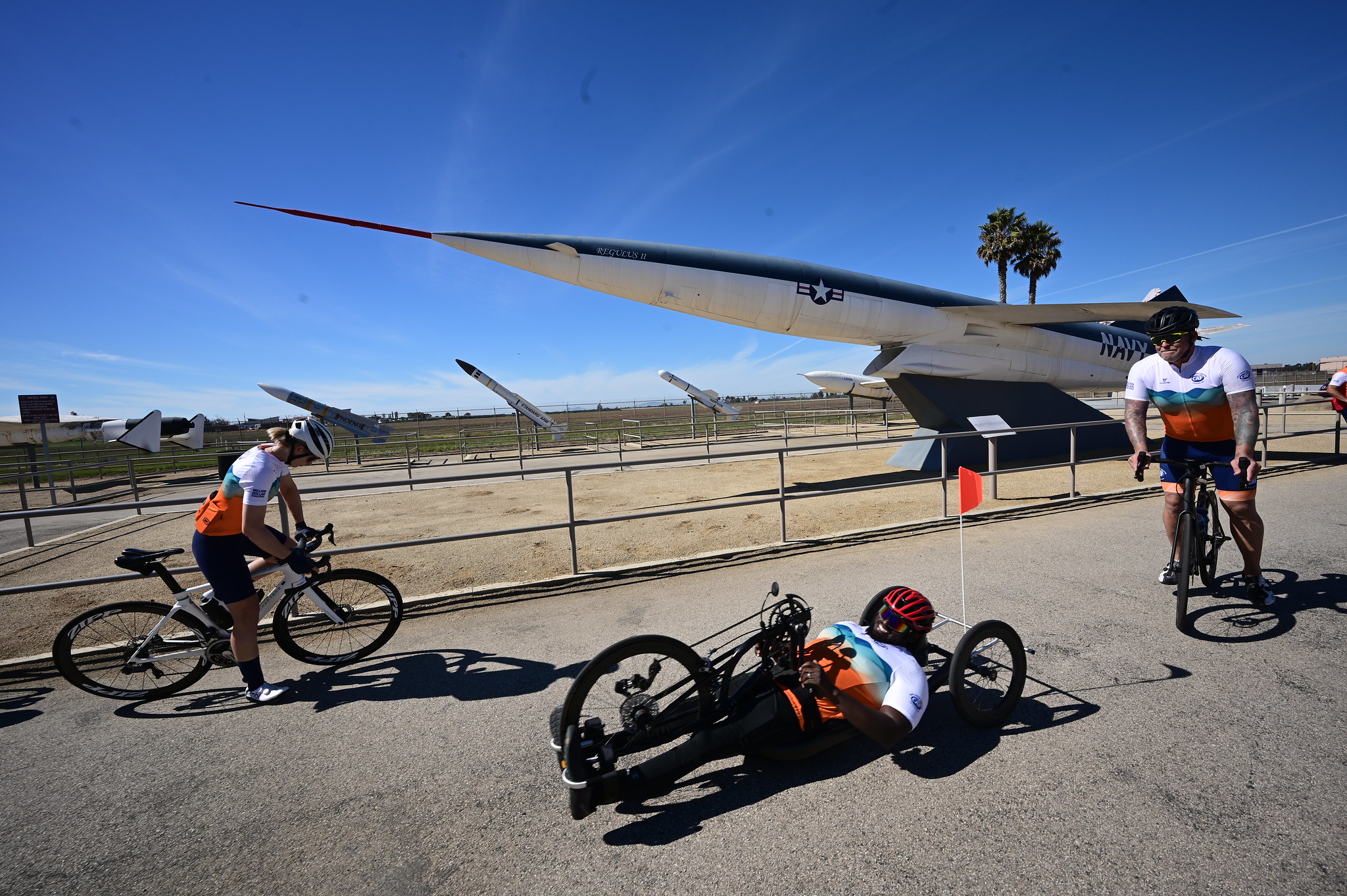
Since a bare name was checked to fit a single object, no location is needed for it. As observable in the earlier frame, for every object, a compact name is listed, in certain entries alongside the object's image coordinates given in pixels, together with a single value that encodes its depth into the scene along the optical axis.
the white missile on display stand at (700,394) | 30.70
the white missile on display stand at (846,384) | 26.14
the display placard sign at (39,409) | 14.09
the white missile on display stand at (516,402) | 25.03
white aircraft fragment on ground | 18.66
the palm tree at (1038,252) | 30.30
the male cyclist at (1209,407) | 3.47
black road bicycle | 3.41
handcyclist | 2.04
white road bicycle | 3.24
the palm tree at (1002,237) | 30.48
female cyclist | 3.03
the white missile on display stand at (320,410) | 25.23
